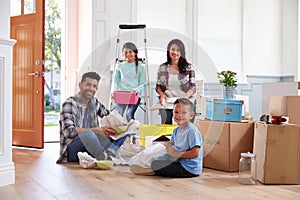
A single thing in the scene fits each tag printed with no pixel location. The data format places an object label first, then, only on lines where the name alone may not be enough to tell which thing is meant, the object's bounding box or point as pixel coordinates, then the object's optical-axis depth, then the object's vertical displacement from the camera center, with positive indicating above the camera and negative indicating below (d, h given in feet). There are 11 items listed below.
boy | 8.68 -1.35
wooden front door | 14.08 +0.43
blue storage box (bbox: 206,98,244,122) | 10.07 -0.49
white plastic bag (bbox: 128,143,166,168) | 8.79 -1.41
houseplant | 10.25 +0.13
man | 8.37 -0.87
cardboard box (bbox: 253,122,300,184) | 8.29 -1.30
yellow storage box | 8.24 -0.83
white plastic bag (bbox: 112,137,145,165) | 8.83 -1.39
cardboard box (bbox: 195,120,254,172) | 9.87 -1.28
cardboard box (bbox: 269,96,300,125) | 9.40 -0.38
